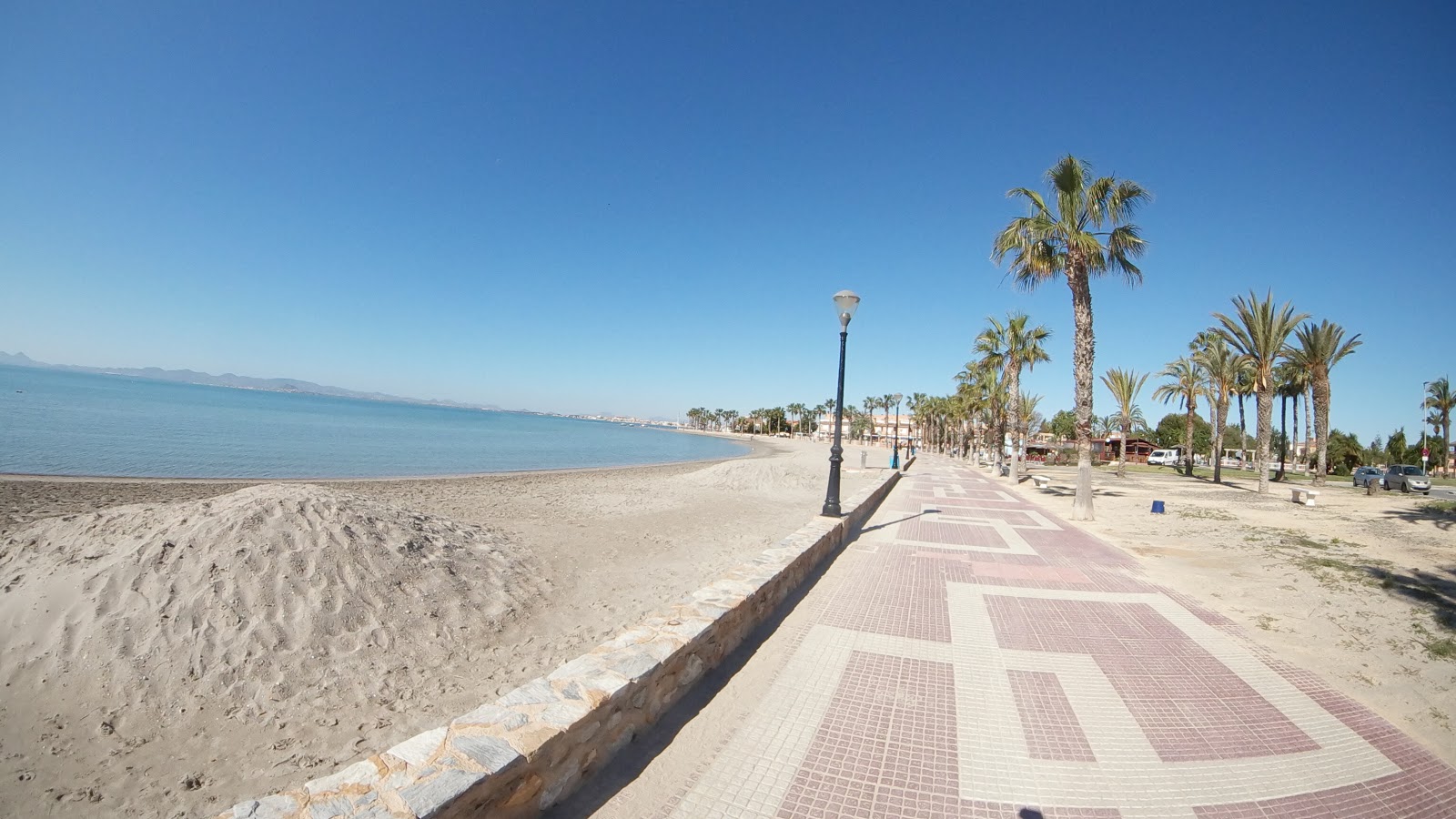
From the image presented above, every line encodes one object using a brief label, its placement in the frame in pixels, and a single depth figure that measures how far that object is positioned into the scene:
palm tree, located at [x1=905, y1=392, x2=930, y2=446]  88.00
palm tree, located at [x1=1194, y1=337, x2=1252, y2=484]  30.52
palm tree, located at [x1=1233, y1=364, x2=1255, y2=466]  33.45
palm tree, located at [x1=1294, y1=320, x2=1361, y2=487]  26.23
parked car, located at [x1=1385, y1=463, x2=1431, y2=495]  26.16
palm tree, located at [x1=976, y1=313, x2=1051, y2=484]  29.76
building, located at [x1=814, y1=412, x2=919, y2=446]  135.56
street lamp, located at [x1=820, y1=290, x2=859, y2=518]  9.57
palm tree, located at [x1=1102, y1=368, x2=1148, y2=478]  37.59
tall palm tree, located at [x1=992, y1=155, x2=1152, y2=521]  14.93
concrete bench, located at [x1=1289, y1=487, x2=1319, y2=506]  17.73
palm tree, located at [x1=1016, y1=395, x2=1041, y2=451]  47.58
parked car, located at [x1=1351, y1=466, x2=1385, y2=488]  27.24
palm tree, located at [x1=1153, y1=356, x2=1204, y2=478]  37.56
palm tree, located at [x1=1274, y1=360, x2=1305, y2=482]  35.67
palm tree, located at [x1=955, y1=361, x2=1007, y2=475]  40.22
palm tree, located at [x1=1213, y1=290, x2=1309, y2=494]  22.52
